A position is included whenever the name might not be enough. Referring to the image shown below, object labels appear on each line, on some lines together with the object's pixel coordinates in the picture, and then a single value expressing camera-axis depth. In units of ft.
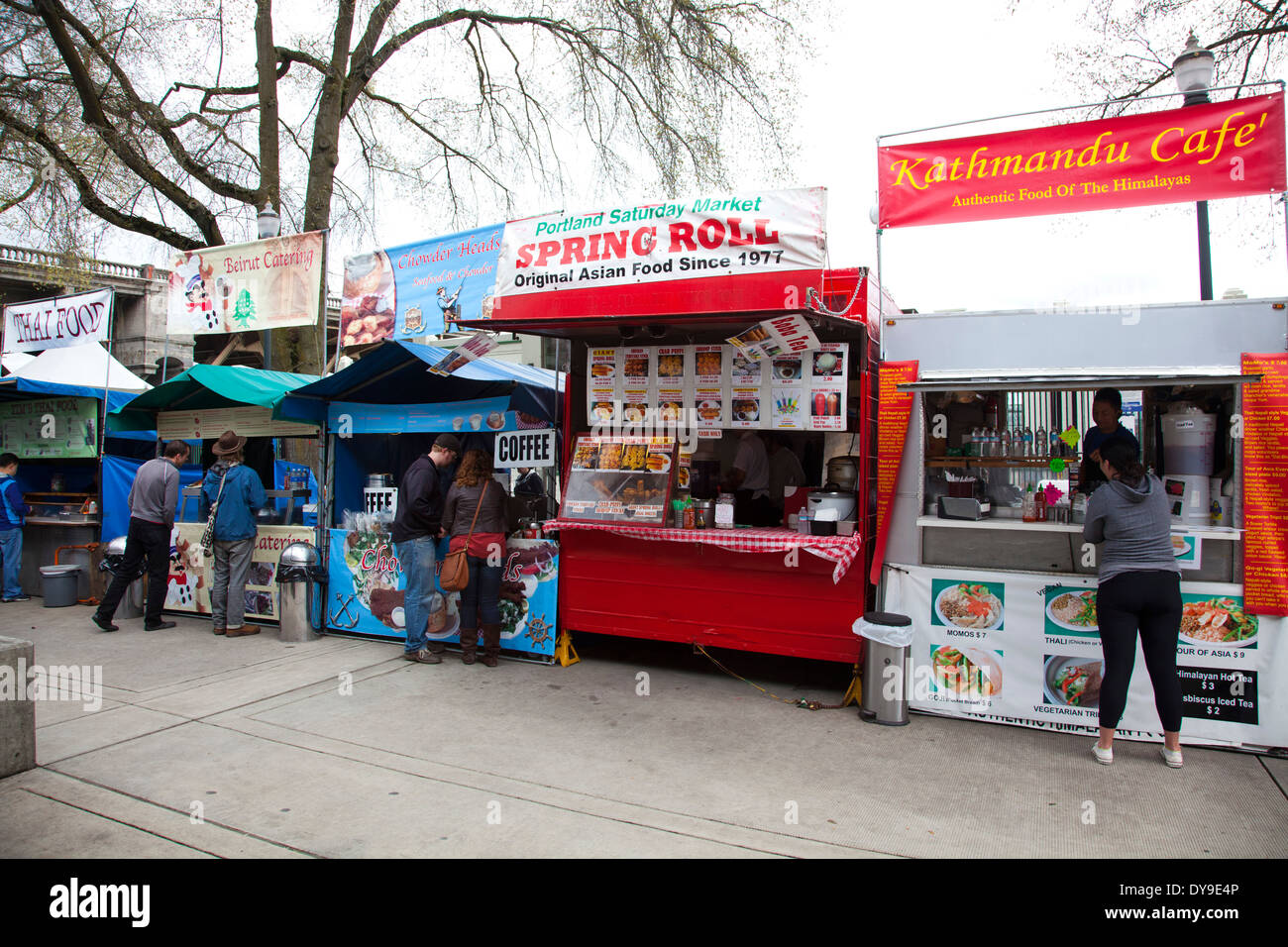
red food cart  18.11
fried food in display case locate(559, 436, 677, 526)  21.24
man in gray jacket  26.58
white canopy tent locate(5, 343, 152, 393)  33.12
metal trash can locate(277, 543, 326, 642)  24.79
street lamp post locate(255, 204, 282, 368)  33.17
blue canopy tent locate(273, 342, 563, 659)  22.72
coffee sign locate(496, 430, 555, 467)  23.11
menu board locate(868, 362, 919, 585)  18.83
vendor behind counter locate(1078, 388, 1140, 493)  18.49
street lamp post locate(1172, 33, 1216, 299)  18.10
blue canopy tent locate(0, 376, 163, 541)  31.81
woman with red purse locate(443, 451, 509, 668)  21.74
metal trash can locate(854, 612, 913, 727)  17.34
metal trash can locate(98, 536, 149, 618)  27.78
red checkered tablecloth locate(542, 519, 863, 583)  18.10
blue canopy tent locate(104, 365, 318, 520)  26.02
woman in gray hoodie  14.88
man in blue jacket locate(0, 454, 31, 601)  31.50
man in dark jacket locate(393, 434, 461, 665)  22.29
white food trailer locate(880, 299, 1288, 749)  15.99
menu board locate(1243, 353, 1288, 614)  15.71
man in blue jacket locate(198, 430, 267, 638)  25.76
